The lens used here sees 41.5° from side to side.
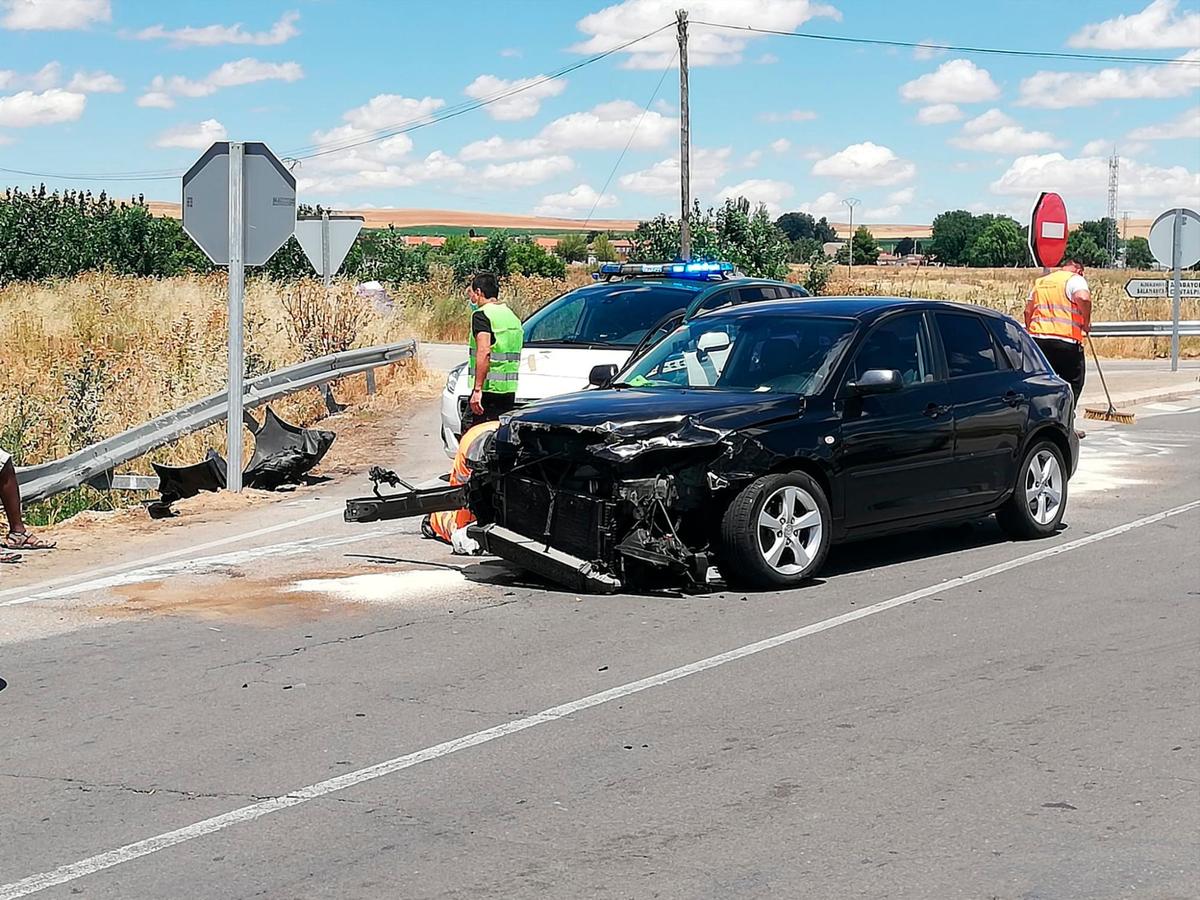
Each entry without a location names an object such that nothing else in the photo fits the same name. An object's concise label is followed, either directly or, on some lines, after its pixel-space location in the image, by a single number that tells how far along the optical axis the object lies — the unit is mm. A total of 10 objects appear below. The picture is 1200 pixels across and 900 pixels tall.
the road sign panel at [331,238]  21125
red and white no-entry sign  23109
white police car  13547
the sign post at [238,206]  13242
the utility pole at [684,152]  37616
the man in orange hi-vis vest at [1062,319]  16766
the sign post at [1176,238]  26219
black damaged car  8867
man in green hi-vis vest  11875
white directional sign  29781
